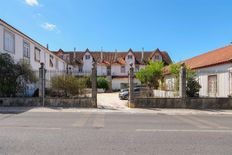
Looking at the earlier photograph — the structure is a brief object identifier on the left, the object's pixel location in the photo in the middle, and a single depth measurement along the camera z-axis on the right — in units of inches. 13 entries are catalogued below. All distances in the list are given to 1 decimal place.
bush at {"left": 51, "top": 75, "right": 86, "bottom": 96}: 378.1
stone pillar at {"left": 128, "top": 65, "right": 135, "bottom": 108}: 350.0
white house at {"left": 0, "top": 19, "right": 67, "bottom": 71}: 424.2
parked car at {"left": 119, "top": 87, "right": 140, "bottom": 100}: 514.2
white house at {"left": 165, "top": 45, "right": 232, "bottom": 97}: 376.6
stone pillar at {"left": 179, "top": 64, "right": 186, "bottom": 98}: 351.5
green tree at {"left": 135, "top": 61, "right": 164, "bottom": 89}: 658.0
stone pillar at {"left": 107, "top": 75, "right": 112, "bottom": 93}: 898.4
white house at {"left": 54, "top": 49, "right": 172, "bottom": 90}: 1105.9
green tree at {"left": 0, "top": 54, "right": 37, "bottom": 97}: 353.7
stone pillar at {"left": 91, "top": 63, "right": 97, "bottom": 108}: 342.8
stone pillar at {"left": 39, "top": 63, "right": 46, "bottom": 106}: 346.8
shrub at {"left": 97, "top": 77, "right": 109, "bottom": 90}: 876.2
